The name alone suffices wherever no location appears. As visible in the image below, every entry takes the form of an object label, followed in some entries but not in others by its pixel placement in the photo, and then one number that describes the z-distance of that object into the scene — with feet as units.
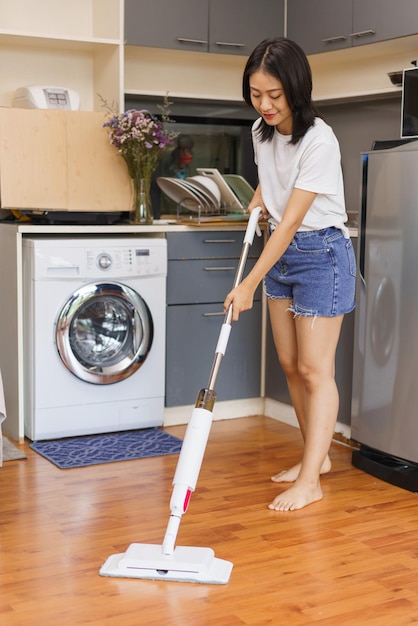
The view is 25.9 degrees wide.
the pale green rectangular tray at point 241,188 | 13.25
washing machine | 11.42
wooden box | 11.53
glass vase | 12.19
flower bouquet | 11.76
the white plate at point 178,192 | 12.72
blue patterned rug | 11.07
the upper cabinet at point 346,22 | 11.42
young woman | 8.58
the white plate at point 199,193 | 12.75
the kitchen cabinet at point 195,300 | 12.42
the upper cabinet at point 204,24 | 12.47
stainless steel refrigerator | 10.07
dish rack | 12.75
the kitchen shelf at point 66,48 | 12.44
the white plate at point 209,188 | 12.82
